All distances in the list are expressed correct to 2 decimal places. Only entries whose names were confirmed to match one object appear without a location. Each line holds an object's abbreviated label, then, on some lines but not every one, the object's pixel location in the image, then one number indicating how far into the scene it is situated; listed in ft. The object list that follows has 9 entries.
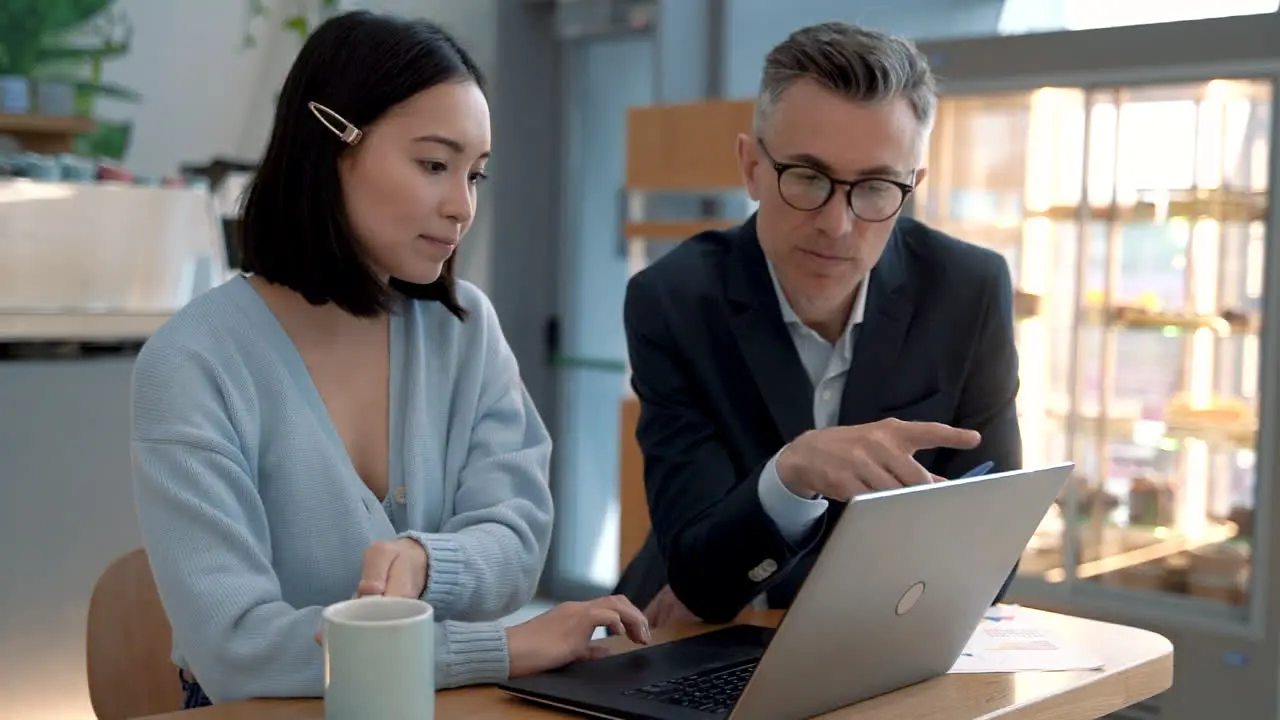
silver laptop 3.41
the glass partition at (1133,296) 11.98
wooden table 3.88
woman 4.10
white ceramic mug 3.16
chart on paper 4.47
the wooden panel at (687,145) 13.42
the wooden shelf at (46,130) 12.49
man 5.09
